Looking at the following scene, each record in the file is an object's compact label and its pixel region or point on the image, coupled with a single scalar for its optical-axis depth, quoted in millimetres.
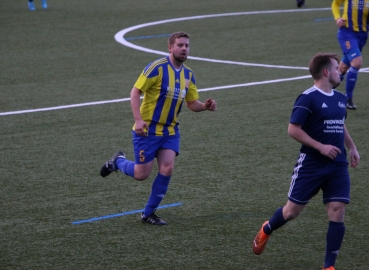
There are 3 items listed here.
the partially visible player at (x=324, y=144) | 11883
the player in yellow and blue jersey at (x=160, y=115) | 14680
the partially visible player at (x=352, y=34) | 25156
